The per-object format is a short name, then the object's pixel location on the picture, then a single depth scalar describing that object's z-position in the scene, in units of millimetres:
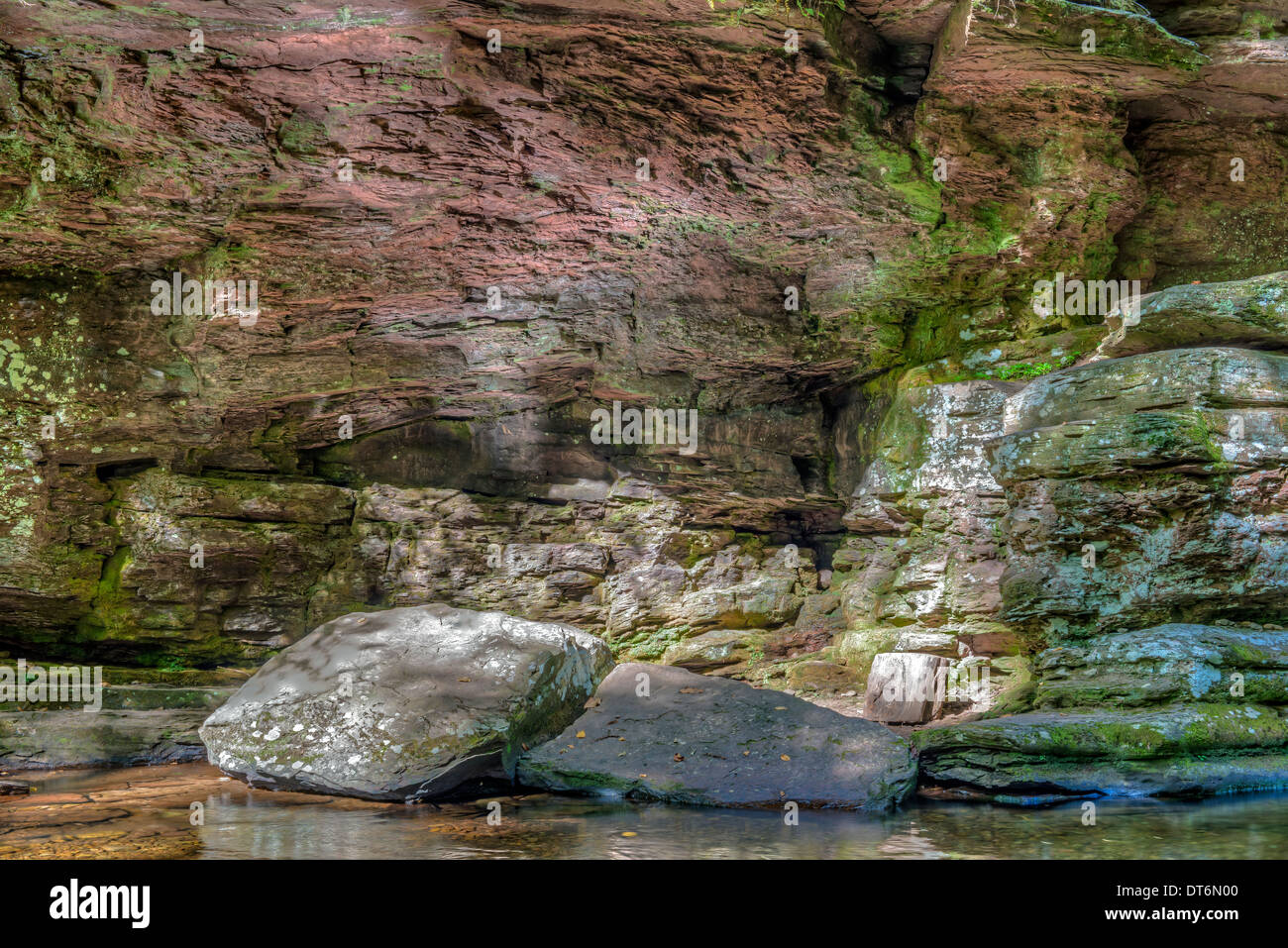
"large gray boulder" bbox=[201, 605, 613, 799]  5539
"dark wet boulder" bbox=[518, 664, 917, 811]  5379
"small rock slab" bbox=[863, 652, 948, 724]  8219
